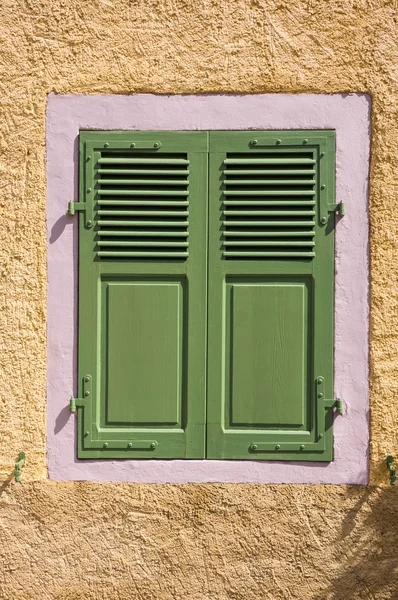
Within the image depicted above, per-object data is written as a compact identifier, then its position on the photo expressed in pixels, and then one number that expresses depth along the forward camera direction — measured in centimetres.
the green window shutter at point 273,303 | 312
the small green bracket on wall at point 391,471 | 309
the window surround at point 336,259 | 313
